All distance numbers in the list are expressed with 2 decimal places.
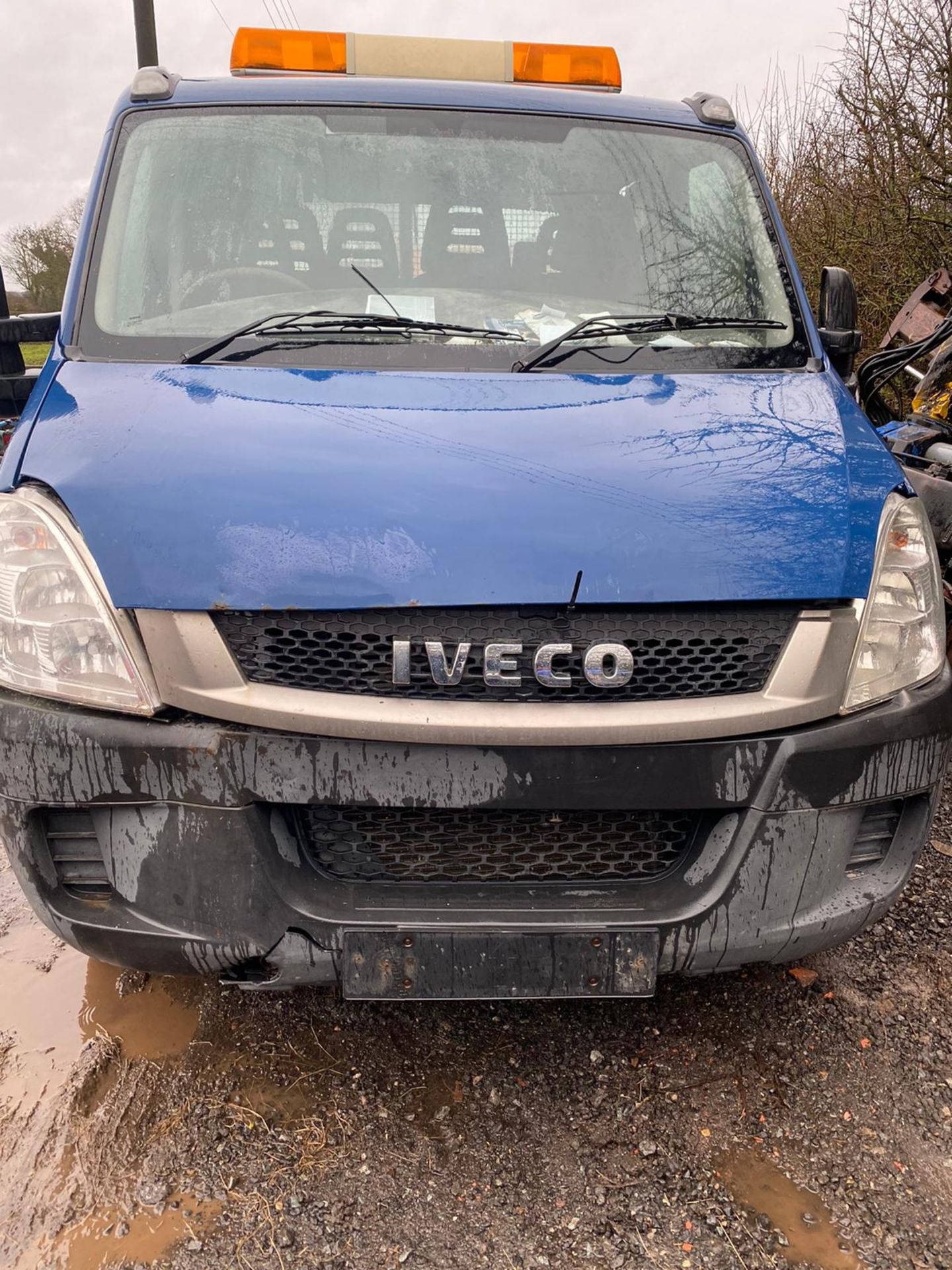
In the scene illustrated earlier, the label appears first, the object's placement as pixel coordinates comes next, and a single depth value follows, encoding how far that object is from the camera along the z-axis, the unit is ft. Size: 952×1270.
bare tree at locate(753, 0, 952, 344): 26.35
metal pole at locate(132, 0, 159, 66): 50.21
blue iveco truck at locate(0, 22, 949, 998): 6.25
